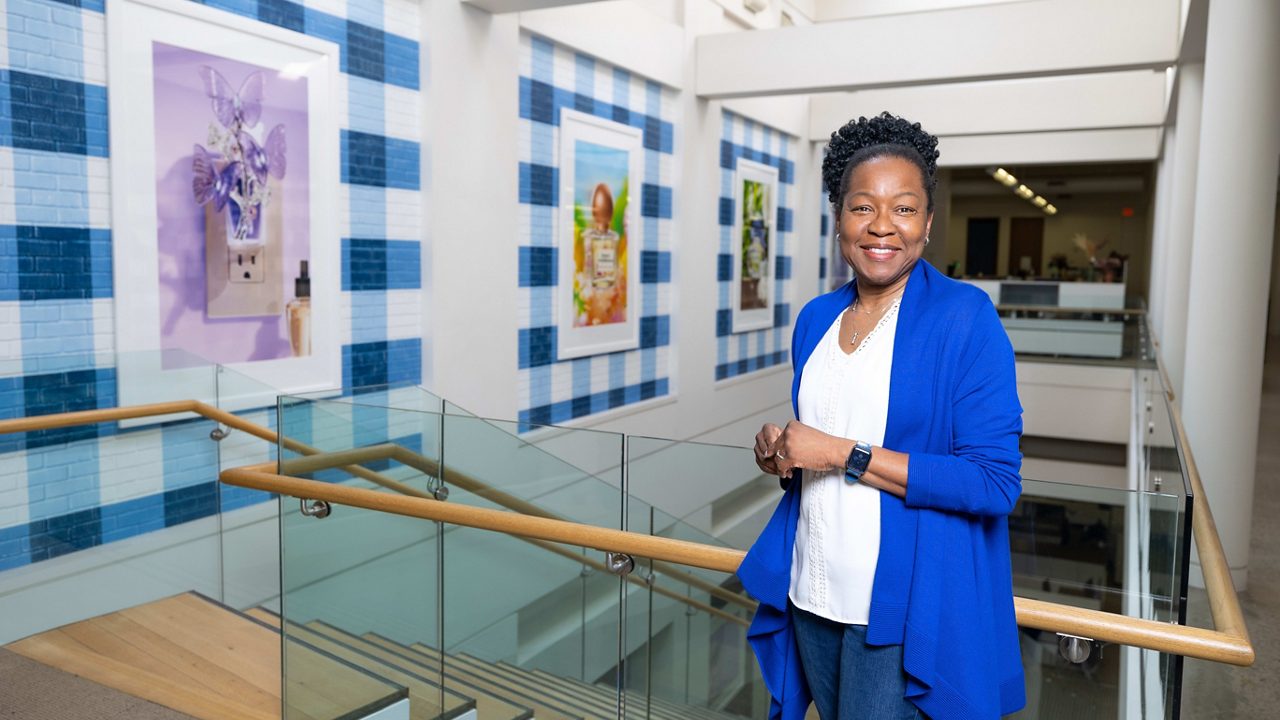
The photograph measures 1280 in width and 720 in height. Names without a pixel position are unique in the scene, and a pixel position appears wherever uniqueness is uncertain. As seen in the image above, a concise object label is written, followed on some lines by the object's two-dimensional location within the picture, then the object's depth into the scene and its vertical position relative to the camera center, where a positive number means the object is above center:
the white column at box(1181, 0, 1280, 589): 4.77 +0.16
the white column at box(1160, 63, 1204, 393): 7.39 +0.54
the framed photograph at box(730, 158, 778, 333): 10.53 +0.37
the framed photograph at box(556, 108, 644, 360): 7.38 +0.31
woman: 1.42 -0.28
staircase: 2.80 -1.27
